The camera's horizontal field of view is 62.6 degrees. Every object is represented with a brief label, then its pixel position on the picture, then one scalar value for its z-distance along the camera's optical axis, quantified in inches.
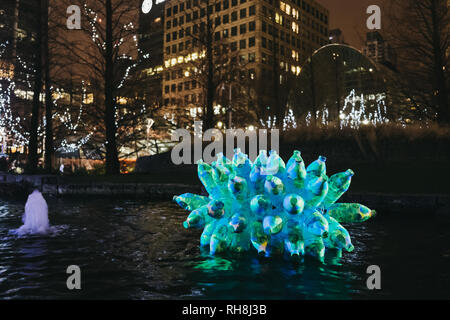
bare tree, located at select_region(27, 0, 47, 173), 775.1
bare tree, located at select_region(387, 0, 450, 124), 650.8
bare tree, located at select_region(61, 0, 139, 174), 719.1
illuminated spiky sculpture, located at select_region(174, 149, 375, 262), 165.3
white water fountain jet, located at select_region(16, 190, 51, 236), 269.6
